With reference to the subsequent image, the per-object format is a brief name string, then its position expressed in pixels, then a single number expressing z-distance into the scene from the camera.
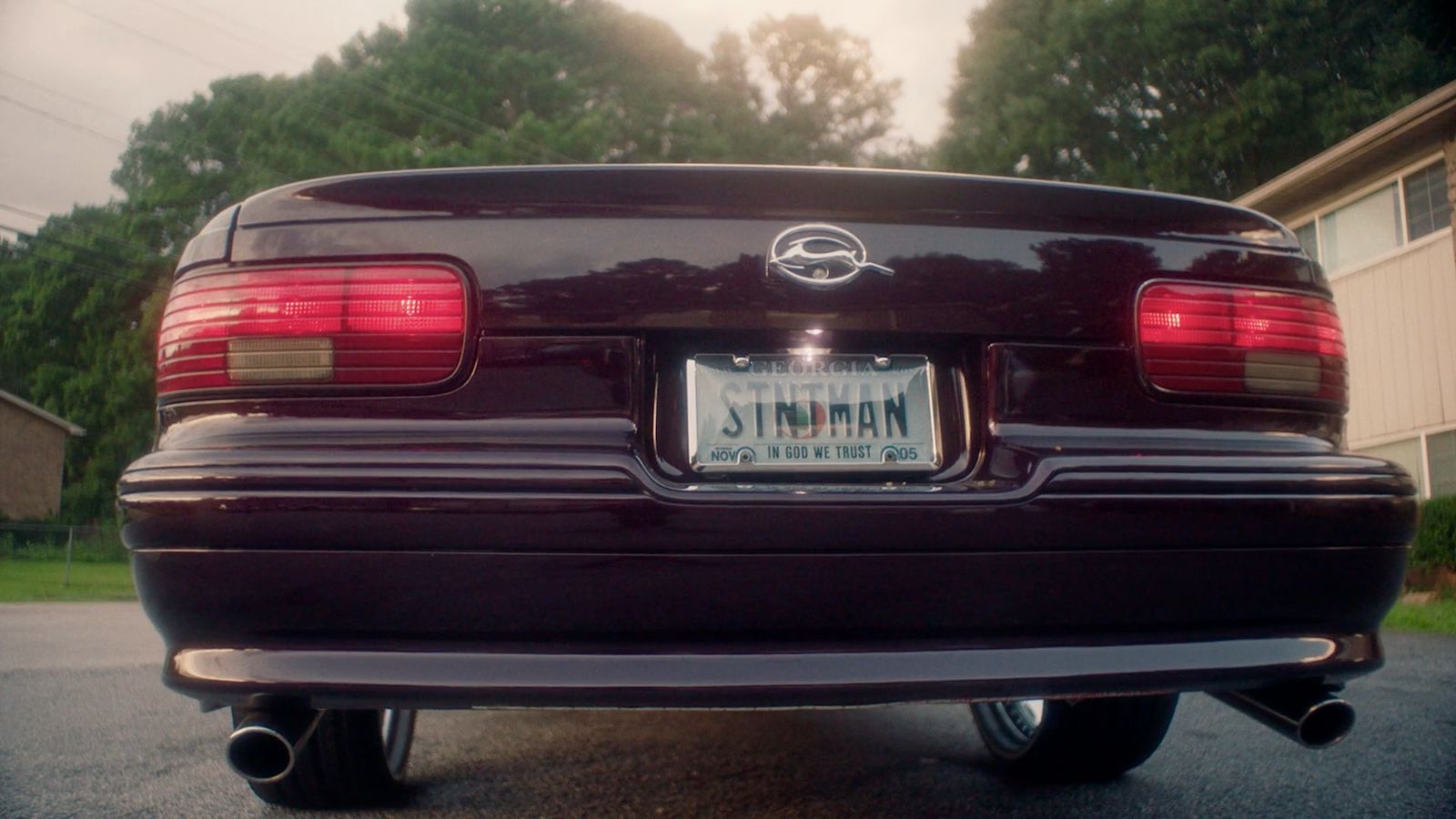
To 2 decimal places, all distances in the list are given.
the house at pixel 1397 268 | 12.48
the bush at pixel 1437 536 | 11.04
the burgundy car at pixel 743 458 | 1.92
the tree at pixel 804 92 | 40.50
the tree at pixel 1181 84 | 26.52
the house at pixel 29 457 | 39.97
